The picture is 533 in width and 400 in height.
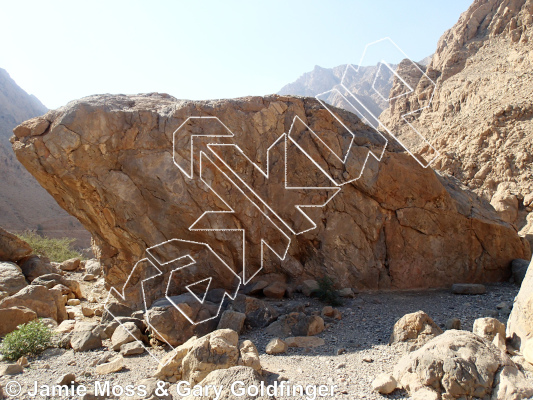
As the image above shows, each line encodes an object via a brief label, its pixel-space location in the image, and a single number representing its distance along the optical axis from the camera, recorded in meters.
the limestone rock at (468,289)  7.03
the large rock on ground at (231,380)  3.07
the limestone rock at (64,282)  9.35
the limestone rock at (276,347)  4.79
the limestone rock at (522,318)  3.78
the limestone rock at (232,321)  5.44
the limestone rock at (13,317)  6.18
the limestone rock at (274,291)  6.92
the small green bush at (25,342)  5.21
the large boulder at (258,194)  7.04
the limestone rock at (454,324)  5.07
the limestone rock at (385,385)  3.44
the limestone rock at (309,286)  7.06
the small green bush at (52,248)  16.05
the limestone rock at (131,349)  5.10
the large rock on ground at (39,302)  6.83
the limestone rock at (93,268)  11.93
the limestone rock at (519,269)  7.54
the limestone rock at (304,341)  5.01
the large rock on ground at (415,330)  4.54
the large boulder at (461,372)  3.07
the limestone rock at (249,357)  4.01
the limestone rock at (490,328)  4.13
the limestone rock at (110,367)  4.48
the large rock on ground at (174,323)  5.35
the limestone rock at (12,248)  10.70
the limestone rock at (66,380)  4.14
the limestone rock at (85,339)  5.38
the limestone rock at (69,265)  13.19
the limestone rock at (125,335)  5.35
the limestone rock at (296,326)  5.41
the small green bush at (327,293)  6.64
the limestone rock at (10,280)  8.43
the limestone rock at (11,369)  4.67
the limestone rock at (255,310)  5.86
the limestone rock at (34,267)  10.70
